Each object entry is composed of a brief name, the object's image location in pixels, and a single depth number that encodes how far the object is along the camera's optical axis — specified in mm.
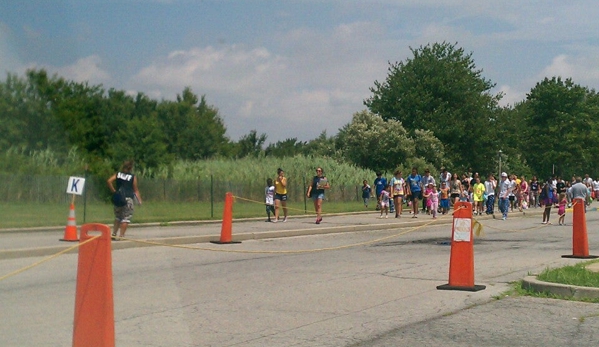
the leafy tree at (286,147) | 101312
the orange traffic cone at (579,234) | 14500
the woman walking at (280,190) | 26000
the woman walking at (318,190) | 26000
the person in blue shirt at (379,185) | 33969
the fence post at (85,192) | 24488
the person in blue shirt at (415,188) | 30078
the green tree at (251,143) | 94175
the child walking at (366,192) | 43822
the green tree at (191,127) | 60103
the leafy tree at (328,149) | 73306
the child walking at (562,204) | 26658
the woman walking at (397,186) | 29203
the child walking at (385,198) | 30641
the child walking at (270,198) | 27047
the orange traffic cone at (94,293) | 6266
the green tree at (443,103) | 73688
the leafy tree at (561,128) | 84938
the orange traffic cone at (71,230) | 17578
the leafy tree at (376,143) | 66688
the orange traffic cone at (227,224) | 17875
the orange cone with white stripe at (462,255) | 10953
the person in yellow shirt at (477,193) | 32375
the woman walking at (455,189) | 31978
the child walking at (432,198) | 31016
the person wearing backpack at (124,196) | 17328
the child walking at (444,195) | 32031
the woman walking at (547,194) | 31984
